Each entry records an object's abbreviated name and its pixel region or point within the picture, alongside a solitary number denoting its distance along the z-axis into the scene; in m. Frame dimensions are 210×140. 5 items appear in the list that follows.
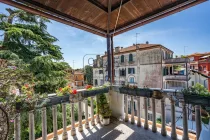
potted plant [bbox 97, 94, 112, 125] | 2.29
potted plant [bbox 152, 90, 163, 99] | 1.83
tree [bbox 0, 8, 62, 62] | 4.17
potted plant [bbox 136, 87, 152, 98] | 1.91
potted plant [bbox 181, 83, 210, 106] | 1.35
